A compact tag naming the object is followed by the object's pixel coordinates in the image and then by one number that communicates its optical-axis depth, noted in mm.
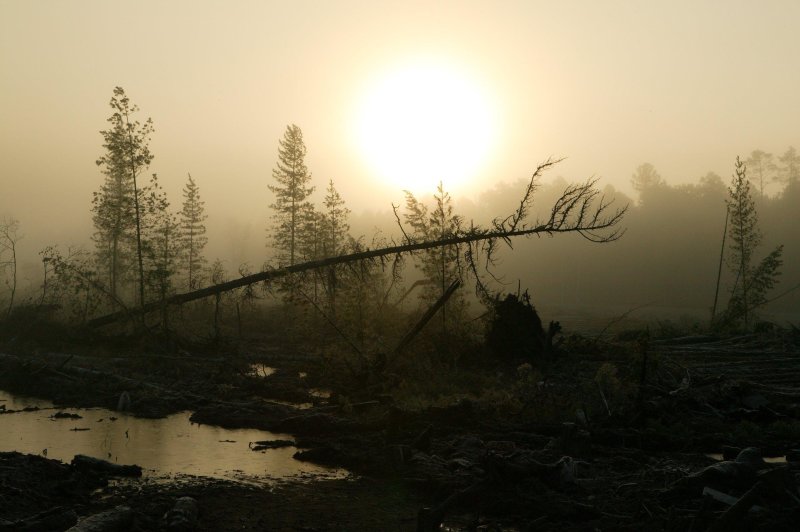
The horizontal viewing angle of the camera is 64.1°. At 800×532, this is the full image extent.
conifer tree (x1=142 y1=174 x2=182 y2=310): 23953
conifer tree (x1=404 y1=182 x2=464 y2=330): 23047
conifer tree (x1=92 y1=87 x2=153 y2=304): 26359
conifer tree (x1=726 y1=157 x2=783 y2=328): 33875
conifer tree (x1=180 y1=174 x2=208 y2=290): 61125
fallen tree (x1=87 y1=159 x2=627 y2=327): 17484
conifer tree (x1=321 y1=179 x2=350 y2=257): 50688
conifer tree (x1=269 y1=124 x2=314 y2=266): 51812
